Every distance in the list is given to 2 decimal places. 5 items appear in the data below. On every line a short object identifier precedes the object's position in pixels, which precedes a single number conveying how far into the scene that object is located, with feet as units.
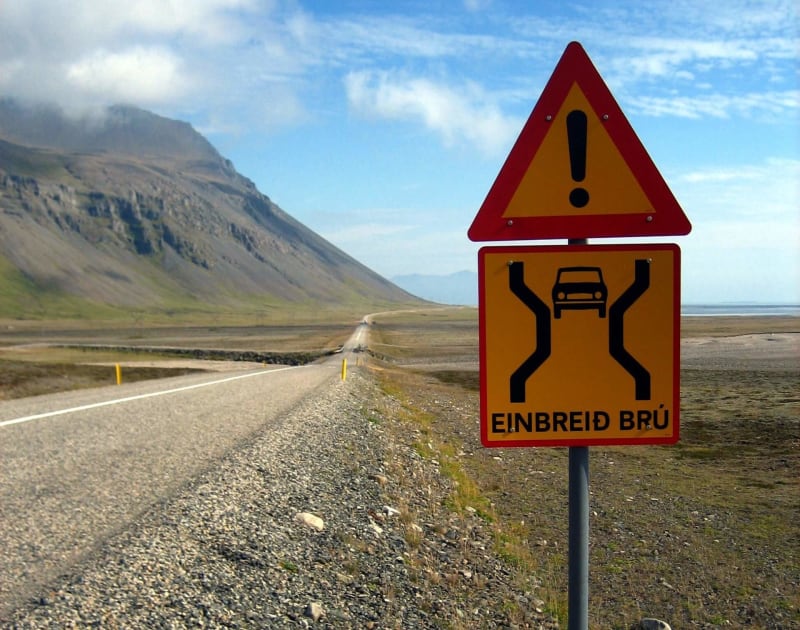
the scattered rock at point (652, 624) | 23.75
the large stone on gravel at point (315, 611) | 18.02
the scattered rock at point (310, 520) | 25.45
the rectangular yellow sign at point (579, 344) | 9.52
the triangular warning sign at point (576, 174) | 9.78
